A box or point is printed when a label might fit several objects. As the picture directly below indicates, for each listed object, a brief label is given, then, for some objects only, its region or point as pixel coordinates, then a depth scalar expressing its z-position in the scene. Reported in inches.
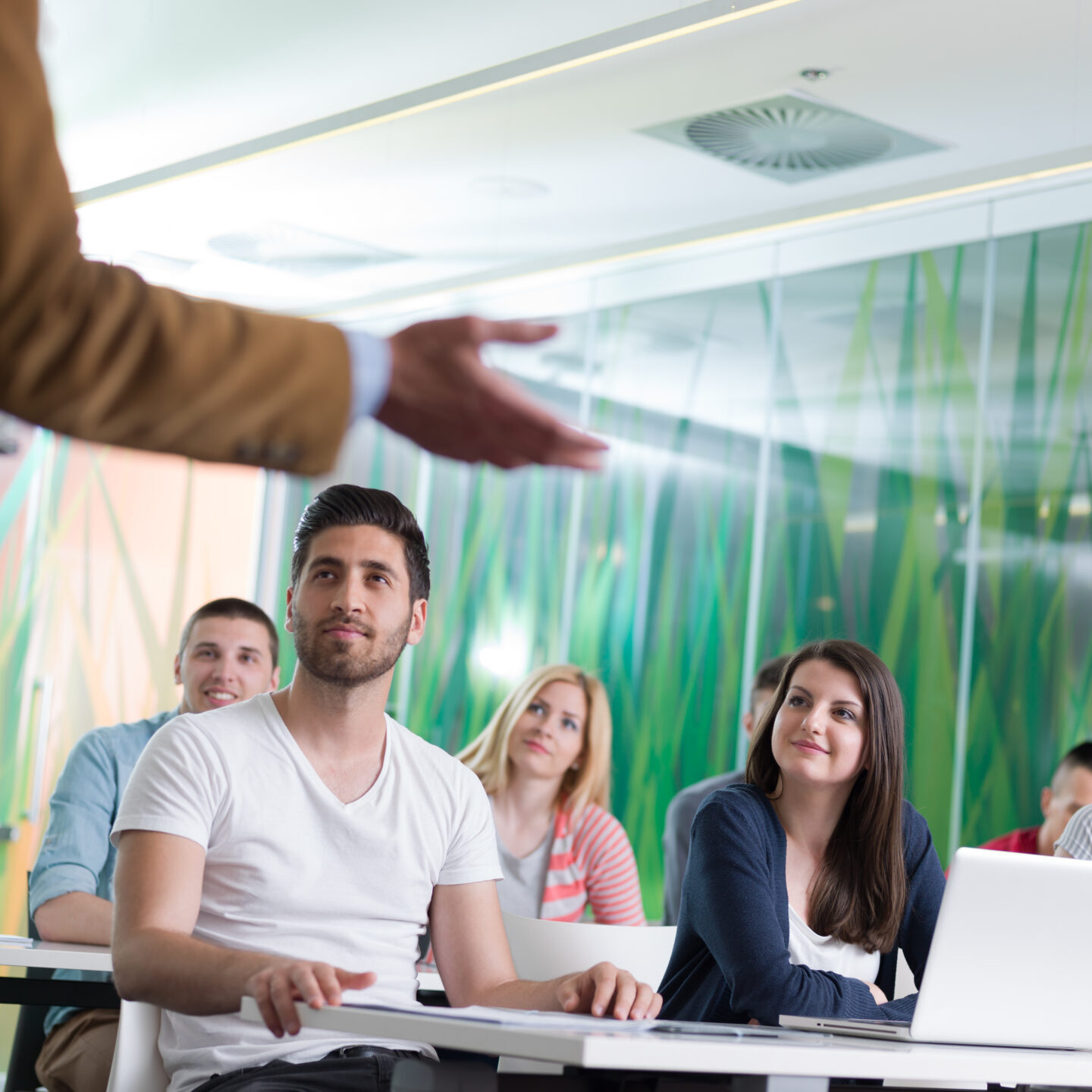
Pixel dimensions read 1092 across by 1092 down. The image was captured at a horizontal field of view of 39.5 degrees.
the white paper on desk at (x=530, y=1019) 63.1
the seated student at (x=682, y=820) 182.9
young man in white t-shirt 79.9
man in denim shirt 114.0
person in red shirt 181.6
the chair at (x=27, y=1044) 126.6
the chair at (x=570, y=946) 107.4
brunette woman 95.0
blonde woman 162.1
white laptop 76.3
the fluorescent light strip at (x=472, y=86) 163.0
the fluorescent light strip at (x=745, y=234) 216.8
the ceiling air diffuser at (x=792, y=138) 201.3
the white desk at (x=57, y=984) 99.8
